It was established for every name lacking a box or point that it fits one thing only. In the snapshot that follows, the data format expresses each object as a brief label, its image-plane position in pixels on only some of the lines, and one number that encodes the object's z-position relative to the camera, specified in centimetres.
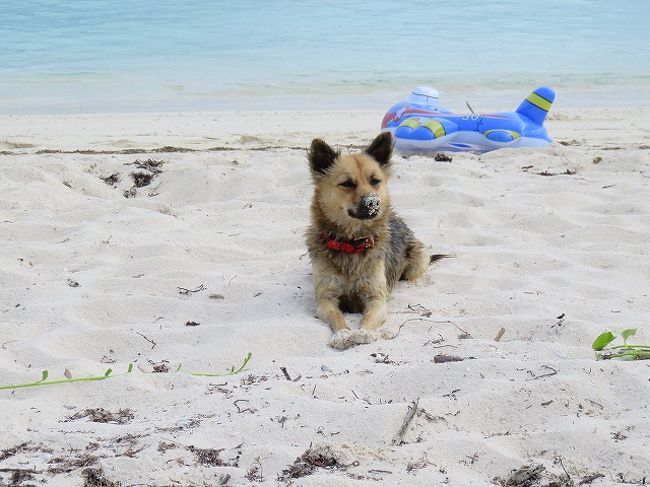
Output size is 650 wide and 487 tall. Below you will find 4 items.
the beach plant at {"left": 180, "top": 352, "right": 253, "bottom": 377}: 407
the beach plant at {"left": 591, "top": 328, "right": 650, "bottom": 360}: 399
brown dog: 531
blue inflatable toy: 898
